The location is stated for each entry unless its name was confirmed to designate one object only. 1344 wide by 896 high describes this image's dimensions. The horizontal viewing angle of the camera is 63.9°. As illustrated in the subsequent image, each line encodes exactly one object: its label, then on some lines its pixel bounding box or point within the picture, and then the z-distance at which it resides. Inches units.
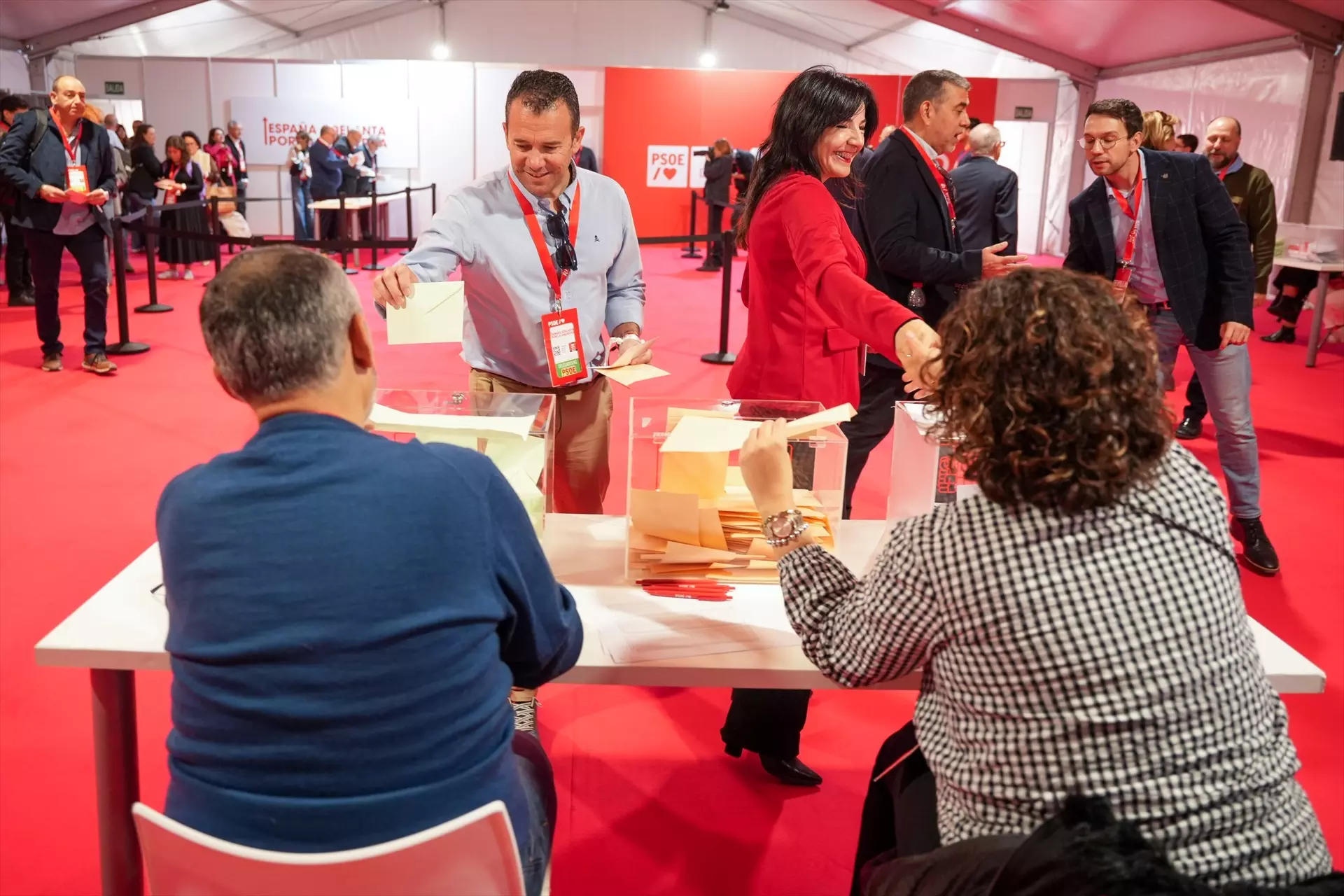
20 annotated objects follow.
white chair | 40.4
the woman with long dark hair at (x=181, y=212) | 398.0
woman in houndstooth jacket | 45.4
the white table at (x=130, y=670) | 59.9
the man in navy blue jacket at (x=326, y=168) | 465.1
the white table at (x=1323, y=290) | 272.8
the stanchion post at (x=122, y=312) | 257.9
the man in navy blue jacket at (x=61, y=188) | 222.2
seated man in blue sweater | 42.8
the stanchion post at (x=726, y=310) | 259.4
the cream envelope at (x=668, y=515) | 70.2
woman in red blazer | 93.0
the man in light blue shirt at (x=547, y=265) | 95.0
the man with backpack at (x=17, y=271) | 334.3
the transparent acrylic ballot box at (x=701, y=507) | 71.1
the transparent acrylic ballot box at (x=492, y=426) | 71.7
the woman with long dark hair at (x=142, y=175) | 368.8
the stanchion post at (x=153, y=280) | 312.8
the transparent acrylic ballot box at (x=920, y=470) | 72.1
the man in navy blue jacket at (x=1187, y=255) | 137.6
